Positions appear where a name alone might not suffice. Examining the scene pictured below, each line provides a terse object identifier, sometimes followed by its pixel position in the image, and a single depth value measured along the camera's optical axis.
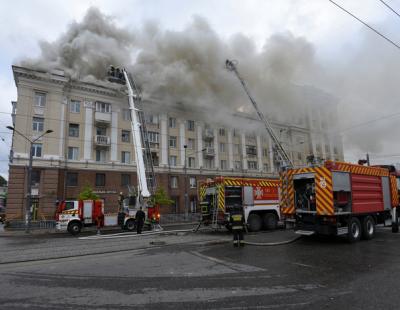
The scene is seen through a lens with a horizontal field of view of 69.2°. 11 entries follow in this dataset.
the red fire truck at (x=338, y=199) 10.02
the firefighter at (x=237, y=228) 9.93
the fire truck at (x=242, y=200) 14.53
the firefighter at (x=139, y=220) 16.14
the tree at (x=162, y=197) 26.46
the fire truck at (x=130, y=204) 17.44
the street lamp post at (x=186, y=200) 31.13
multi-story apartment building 26.05
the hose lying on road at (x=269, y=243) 10.29
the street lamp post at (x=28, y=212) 20.23
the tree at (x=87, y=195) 25.38
